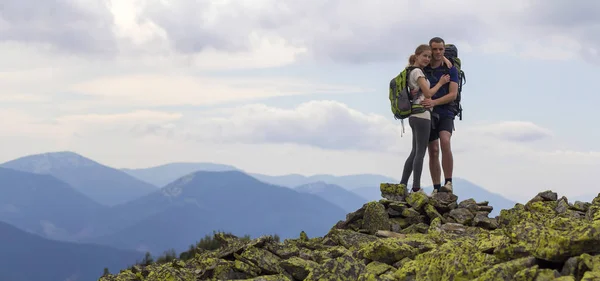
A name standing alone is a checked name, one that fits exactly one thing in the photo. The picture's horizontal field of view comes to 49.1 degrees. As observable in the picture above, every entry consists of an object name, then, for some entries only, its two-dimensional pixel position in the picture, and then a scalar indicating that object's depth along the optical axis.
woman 15.41
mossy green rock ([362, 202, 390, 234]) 15.56
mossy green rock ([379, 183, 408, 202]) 16.97
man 15.92
